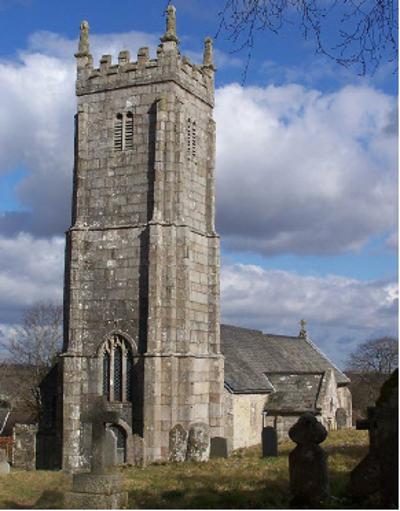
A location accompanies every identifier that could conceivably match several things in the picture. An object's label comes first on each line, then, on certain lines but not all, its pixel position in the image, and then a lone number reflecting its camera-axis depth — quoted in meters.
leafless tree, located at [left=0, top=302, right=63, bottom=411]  48.19
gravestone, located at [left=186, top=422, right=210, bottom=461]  24.78
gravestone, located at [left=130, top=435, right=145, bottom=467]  25.34
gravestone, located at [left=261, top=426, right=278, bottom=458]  24.25
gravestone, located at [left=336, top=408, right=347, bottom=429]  42.41
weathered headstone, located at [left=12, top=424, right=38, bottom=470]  28.73
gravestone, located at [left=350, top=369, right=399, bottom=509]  9.26
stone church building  26.20
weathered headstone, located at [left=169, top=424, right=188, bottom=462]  25.23
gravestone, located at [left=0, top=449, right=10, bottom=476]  22.77
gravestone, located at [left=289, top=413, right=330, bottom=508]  11.35
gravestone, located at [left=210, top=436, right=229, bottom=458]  25.08
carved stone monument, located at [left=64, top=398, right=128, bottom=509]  13.39
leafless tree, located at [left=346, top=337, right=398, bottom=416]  65.62
